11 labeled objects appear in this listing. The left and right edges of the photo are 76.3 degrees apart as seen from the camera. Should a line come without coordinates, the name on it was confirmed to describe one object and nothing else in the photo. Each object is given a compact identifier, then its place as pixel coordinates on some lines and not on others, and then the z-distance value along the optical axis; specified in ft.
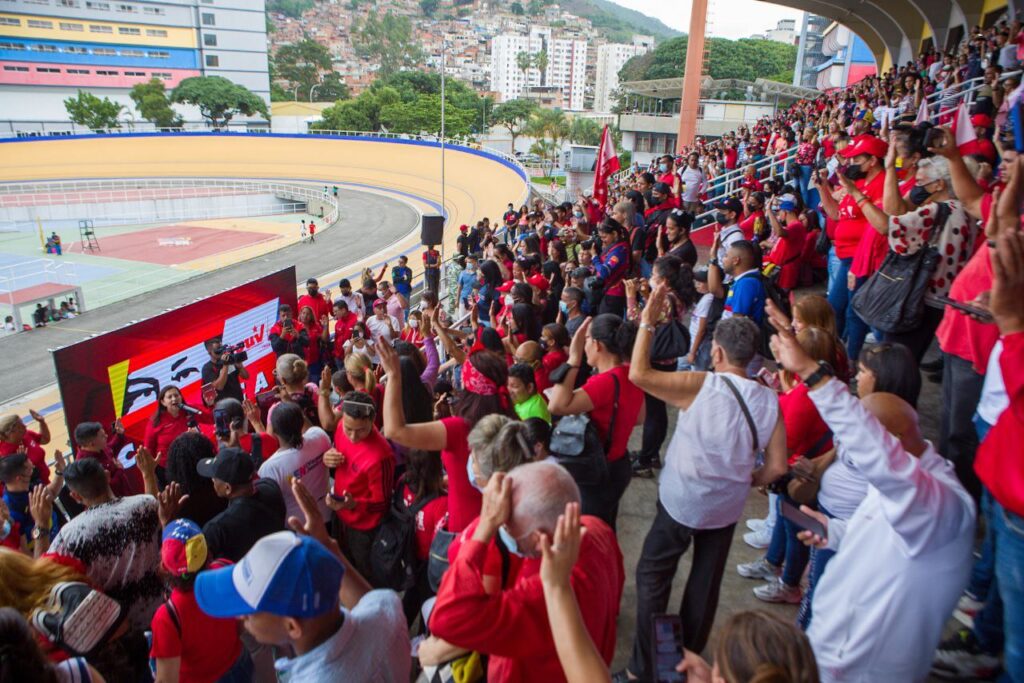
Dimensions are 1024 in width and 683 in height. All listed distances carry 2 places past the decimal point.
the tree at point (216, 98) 222.69
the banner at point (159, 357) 19.66
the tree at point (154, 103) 212.43
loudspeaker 44.92
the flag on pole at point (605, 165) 41.09
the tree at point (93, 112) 202.69
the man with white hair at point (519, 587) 5.44
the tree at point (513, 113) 265.75
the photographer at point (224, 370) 22.70
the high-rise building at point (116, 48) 223.51
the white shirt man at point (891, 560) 5.84
